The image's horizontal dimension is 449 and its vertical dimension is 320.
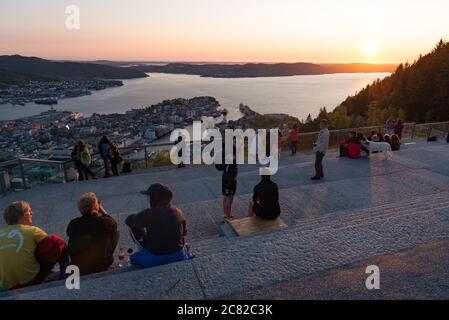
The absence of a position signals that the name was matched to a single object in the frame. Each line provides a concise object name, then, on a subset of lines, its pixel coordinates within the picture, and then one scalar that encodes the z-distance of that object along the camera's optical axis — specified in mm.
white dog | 10057
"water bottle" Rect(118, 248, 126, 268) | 4500
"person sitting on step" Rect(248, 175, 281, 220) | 5383
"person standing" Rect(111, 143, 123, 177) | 10332
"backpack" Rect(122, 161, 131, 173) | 11148
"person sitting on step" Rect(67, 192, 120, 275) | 3744
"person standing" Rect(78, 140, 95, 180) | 9906
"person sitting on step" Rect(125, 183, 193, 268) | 3783
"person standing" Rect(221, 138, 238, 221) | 6195
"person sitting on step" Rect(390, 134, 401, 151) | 12215
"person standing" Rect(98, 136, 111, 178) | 10180
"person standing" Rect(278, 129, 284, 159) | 11953
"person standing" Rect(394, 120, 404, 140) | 13750
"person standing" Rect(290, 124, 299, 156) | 12367
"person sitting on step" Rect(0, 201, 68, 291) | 3430
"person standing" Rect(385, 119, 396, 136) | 13383
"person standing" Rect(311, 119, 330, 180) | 8383
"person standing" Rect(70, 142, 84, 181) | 10023
